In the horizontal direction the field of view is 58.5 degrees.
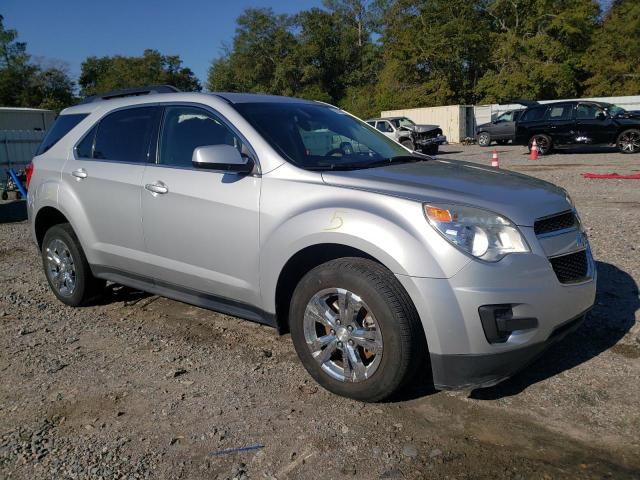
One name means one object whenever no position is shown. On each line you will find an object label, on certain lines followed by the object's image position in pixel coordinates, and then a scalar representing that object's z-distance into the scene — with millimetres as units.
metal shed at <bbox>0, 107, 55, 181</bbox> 15859
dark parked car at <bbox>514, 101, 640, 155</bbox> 18844
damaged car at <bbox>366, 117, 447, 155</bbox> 23812
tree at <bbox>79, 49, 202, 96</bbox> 70750
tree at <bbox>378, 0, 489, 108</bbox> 43250
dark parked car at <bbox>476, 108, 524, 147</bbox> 27062
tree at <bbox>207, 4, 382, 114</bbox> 59594
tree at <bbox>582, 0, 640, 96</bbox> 38688
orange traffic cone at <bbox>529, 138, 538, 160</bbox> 19125
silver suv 2844
